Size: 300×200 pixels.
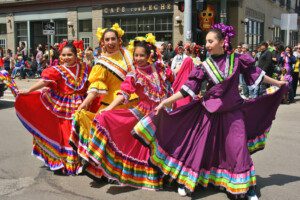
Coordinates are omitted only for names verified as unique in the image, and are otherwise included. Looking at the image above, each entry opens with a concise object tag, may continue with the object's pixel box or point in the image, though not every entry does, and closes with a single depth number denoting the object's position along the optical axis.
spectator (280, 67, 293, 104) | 11.92
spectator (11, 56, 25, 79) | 19.17
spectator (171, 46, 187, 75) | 11.72
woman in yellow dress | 4.57
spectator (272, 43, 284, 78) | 12.05
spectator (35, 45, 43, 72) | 19.69
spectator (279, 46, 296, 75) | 12.20
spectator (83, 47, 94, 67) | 10.56
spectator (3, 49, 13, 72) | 18.86
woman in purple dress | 4.24
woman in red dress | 5.12
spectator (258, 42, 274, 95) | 11.72
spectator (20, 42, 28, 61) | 20.13
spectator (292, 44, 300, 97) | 12.69
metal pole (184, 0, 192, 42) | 12.51
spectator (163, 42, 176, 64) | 14.45
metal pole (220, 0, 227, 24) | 16.88
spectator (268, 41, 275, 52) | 12.44
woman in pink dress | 4.41
